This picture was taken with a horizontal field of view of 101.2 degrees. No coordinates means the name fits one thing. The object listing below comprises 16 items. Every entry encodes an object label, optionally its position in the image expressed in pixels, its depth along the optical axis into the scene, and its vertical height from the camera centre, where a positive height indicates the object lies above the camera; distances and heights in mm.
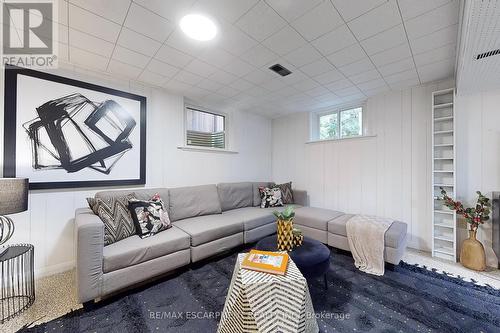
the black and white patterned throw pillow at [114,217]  1978 -499
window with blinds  3520 +703
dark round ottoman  1671 -765
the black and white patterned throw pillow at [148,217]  2169 -543
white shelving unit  2525 -17
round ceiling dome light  1609 +1159
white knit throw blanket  2271 -880
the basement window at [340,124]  3543 +794
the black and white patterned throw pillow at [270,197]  3643 -550
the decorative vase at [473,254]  2238 -969
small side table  1599 -1104
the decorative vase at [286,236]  1895 -637
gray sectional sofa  1670 -746
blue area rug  1484 -1146
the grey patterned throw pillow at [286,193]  3836 -486
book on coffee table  1313 -640
